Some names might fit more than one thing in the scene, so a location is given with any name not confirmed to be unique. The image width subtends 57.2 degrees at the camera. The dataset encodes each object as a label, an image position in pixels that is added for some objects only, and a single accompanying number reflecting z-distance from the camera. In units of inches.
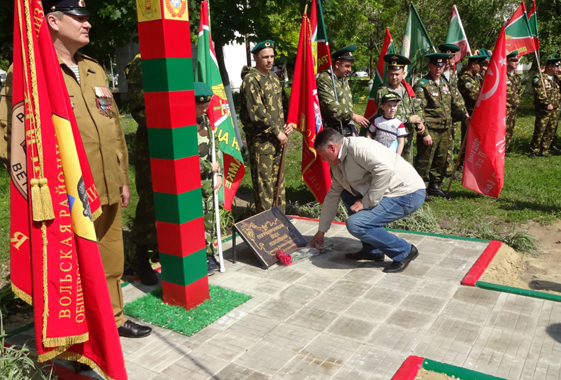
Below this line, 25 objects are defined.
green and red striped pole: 152.4
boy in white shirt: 270.8
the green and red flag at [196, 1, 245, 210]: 222.8
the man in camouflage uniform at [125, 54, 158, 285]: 182.7
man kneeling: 193.9
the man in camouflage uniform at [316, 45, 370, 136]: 281.6
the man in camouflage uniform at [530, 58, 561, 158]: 461.4
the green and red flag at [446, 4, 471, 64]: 378.0
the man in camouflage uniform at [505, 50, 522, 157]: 443.2
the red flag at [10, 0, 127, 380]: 109.1
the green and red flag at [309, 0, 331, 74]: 282.0
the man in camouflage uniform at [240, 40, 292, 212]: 241.3
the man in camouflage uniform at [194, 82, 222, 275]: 197.2
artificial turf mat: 162.2
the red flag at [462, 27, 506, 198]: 297.4
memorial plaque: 213.9
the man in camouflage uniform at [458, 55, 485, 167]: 399.5
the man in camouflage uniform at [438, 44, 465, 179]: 335.0
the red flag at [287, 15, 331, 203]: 264.7
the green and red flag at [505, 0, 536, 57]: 358.9
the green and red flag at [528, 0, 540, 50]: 365.7
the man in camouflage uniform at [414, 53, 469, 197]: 323.0
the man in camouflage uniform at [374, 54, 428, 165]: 283.6
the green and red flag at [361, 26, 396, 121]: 327.3
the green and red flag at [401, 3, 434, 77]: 346.0
